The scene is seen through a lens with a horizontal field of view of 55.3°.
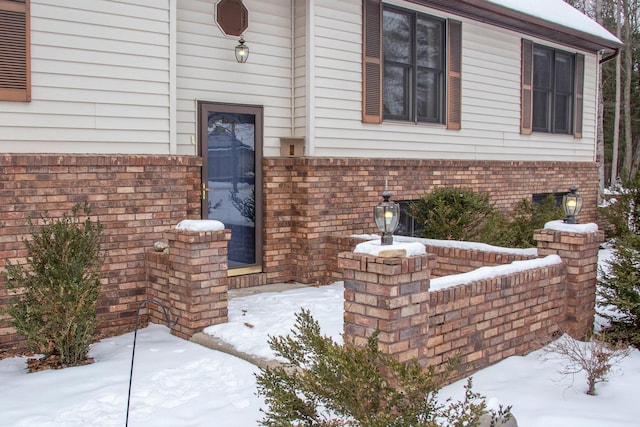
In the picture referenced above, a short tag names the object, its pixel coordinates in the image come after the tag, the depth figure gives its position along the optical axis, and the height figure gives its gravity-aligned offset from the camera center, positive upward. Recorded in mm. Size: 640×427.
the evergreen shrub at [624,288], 5898 -1012
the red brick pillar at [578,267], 5965 -813
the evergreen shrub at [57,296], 5117 -983
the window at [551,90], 12078 +1994
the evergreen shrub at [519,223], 8750 -621
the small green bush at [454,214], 8883 -434
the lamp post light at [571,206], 6203 -213
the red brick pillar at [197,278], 5738 -919
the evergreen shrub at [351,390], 2816 -1018
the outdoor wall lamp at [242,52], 7609 +1632
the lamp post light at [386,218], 4348 -244
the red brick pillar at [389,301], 4031 -800
